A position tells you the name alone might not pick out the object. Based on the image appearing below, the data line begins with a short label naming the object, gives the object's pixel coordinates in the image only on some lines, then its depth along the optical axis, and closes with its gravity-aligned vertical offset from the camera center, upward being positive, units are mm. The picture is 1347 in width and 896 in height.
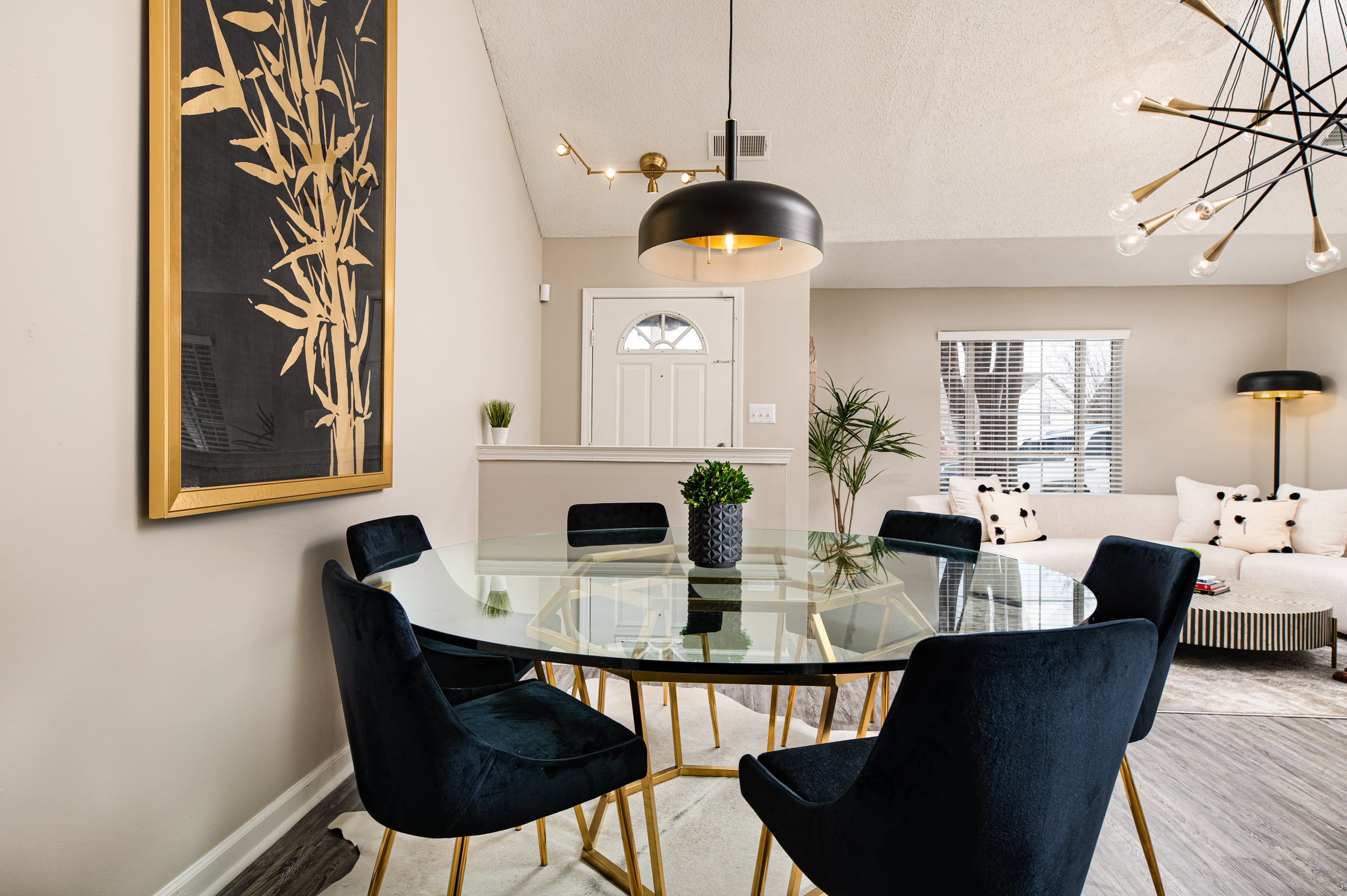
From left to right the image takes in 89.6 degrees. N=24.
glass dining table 1067 -330
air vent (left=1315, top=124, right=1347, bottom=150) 3545 +1622
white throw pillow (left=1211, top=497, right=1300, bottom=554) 4168 -502
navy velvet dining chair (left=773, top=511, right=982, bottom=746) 2406 -329
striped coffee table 3027 -806
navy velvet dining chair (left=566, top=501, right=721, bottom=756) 2305 -323
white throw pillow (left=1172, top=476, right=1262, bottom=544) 4539 -429
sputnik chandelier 2033 +1550
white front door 4430 +486
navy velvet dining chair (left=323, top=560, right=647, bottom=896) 1070 -515
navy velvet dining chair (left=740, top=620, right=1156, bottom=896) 798 -398
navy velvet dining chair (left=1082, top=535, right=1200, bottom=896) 1506 -357
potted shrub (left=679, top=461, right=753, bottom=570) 1838 -186
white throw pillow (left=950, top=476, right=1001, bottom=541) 4762 -363
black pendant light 1609 +553
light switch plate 4391 +194
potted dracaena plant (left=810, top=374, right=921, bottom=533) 5207 +32
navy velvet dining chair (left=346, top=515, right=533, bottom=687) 1832 -593
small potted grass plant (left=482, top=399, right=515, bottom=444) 3400 +127
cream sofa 3648 -647
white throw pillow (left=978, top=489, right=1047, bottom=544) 4625 -502
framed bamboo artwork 1366 +474
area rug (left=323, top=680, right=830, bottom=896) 1576 -1032
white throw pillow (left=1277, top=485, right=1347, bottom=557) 4004 -467
